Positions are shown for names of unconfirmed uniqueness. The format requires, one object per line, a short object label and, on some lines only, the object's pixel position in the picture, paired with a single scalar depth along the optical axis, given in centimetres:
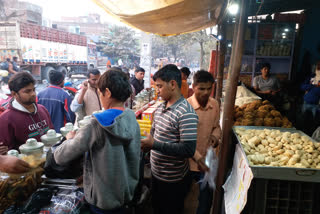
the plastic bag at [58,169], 144
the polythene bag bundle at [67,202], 134
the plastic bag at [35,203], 130
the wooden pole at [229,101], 188
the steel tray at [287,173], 145
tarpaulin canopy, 298
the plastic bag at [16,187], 134
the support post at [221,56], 473
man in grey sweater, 127
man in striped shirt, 178
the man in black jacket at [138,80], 615
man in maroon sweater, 217
